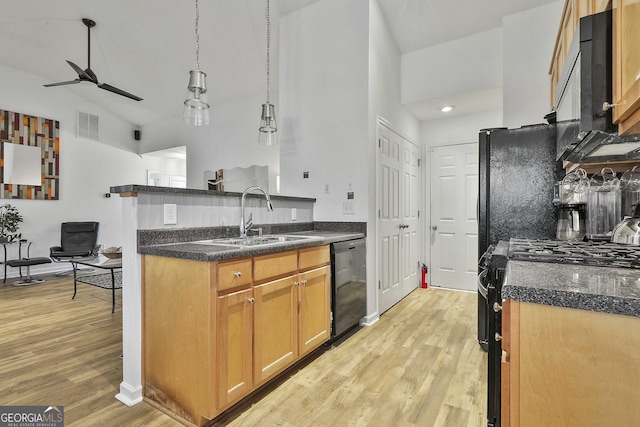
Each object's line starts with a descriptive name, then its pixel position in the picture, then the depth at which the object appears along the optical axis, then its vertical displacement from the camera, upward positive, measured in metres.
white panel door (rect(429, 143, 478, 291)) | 4.29 -0.04
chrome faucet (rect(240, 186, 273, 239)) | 2.26 -0.09
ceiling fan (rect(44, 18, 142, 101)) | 3.84 +1.63
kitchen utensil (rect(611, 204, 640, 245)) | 1.58 -0.08
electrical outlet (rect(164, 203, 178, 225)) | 1.92 -0.01
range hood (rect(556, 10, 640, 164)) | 1.12 +0.45
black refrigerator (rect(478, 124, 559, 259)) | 2.28 +0.22
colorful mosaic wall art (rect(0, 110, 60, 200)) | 5.00 +1.11
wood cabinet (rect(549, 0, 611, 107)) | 1.33 +1.07
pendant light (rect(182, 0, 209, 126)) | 2.33 +0.82
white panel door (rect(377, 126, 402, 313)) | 3.34 -0.08
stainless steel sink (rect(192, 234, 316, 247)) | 2.10 -0.20
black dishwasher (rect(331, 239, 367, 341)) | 2.56 -0.61
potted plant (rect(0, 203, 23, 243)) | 4.77 -0.14
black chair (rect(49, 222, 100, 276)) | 5.10 -0.51
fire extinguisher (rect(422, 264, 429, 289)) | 4.52 -0.90
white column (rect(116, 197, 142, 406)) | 1.79 -0.56
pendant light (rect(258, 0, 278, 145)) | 2.97 +0.79
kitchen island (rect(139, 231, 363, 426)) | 1.55 -0.58
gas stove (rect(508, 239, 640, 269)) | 1.12 -0.16
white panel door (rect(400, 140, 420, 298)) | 3.98 -0.06
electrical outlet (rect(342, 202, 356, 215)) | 3.14 +0.05
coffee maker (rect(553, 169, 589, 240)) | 1.99 +0.05
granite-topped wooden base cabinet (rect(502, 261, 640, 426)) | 0.68 -0.31
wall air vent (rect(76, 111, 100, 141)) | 5.92 +1.59
